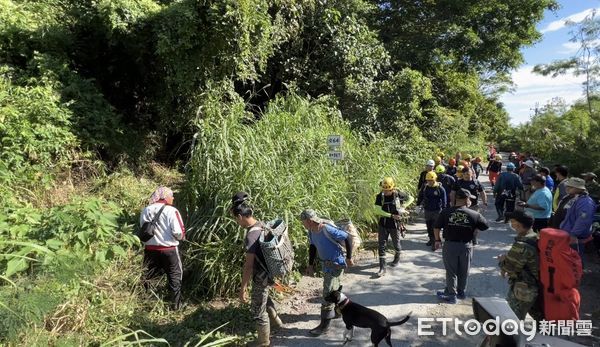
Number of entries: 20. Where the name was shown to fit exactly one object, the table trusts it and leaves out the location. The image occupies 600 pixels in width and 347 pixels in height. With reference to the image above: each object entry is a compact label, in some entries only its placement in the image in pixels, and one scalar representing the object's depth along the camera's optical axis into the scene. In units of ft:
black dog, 12.46
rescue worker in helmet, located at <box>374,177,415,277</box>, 20.38
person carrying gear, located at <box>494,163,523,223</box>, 30.35
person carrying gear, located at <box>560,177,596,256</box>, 16.85
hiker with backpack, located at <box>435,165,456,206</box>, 29.17
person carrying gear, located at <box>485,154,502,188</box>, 42.11
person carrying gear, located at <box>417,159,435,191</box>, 27.04
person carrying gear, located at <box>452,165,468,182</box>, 26.52
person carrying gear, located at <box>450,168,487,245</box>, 25.35
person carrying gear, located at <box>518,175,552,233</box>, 21.62
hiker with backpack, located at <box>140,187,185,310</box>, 15.31
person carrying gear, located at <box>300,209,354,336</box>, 14.74
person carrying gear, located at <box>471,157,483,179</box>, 44.42
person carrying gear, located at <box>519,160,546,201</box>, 32.09
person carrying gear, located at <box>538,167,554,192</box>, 25.16
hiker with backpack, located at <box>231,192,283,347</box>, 13.14
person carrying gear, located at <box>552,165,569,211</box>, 22.74
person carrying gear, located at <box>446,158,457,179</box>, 34.23
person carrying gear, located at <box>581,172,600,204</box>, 27.84
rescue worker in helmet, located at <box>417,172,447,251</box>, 23.76
